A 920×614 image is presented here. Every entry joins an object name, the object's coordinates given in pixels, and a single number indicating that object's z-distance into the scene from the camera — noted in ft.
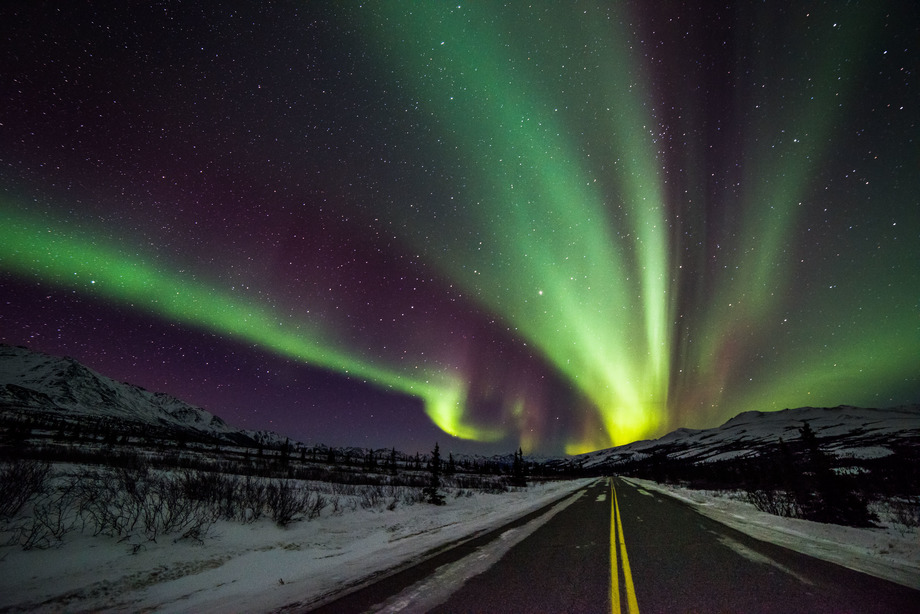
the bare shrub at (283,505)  36.64
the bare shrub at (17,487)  26.16
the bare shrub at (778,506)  55.36
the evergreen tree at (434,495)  65.57
